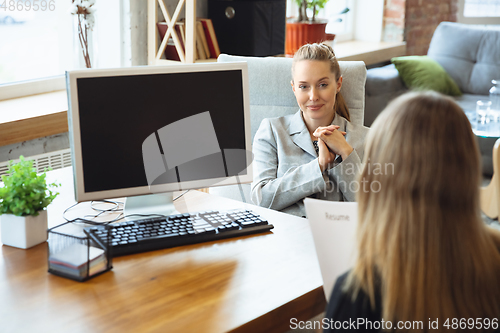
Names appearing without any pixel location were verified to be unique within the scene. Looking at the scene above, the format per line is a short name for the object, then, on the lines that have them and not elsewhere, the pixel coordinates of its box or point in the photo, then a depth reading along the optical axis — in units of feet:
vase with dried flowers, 8.30
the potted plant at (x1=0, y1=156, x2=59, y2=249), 4.03
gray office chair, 6.86
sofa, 13.20
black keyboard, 4.08
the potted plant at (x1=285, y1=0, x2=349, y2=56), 11.60
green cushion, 12.45
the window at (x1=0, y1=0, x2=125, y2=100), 8.25
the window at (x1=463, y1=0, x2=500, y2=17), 16.06
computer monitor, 4.32
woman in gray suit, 5.84
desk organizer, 3.62
